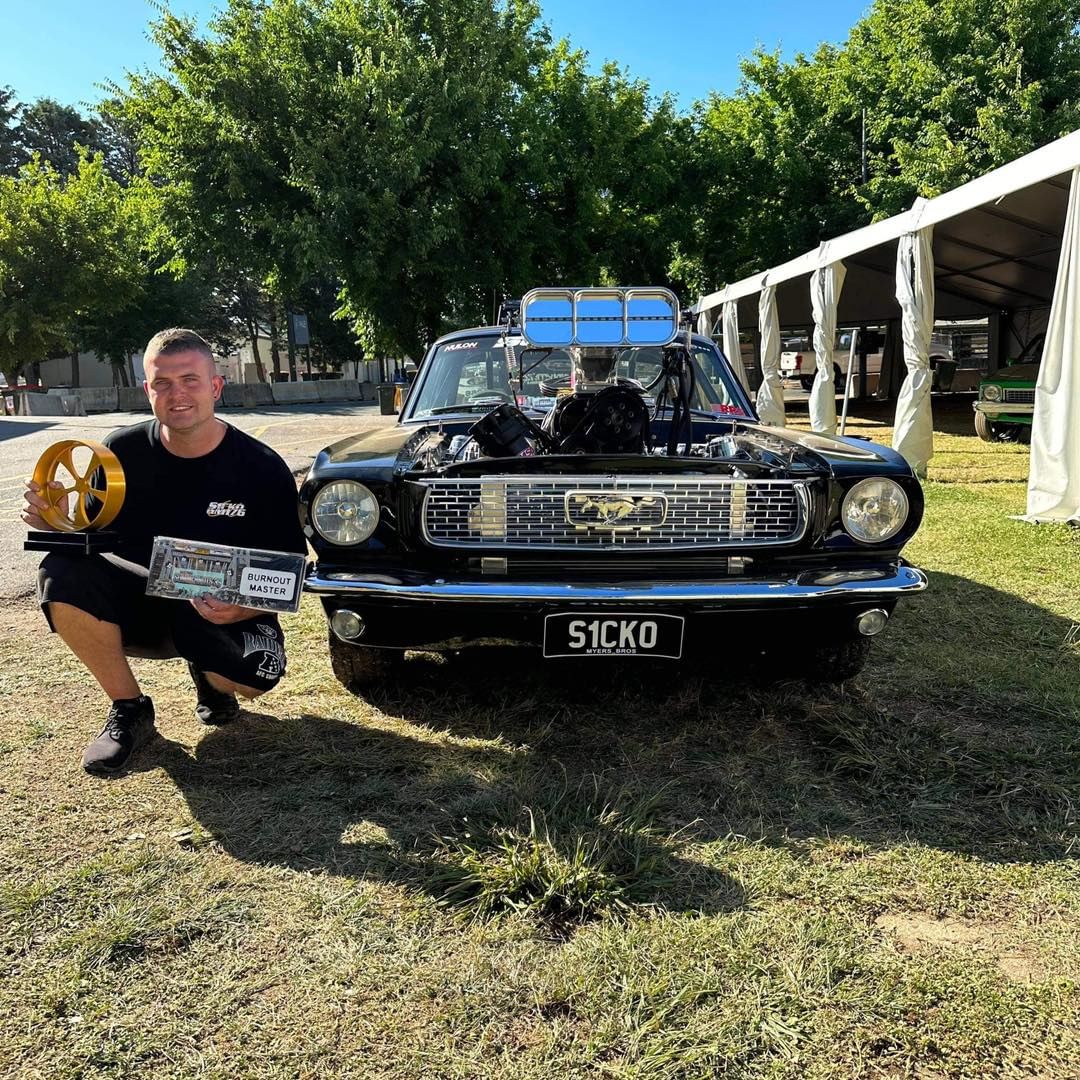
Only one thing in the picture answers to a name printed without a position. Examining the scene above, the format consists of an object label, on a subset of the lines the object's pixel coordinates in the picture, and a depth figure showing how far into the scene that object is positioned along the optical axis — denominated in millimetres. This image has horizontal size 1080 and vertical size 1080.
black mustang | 2721
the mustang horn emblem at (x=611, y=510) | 2793
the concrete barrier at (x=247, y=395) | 30234
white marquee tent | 6324
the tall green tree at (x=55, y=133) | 46219
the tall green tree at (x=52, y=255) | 25922
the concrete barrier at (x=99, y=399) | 28156
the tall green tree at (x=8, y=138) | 43125
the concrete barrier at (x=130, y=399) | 28859
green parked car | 11650
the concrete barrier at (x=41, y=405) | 25328
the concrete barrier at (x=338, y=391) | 35344
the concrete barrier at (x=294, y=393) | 32625
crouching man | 2721
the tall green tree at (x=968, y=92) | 16656
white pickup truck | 20703
